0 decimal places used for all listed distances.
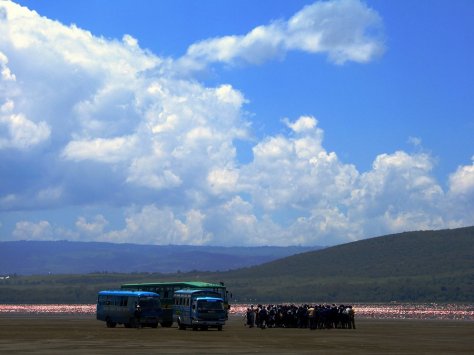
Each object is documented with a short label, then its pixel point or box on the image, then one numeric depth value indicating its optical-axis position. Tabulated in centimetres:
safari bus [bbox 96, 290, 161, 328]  7888
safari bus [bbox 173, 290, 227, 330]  7425
